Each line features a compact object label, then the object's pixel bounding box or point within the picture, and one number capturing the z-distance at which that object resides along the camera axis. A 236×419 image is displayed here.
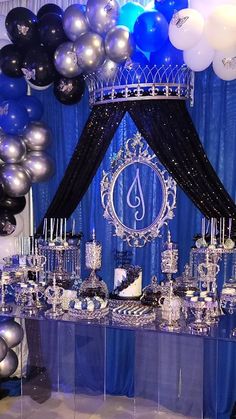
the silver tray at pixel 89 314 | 3.06
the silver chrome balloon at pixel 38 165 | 3.57
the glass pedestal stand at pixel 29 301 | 3.24
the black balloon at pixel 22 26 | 3.34
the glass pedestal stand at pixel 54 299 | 3.17
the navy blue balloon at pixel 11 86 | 3.54
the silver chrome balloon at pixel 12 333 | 3.33
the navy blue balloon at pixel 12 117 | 3.43
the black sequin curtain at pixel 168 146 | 3.13
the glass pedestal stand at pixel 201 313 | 2.80
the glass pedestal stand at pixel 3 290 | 3.30
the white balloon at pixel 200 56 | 2.92
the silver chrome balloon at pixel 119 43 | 3.00
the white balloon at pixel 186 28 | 2.79
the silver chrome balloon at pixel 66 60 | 3.25
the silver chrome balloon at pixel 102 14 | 3.07
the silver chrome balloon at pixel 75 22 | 3.19
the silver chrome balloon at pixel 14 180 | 3.41
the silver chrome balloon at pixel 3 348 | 3.27
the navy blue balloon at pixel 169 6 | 3.04
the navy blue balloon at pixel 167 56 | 3.08
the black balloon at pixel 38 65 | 3.35
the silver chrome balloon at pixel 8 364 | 3.43
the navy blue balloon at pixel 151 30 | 2.93
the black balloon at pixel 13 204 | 3.54
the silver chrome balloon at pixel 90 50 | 3.08
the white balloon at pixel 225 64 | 2.88
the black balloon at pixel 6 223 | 3.54
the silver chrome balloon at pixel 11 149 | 3.41
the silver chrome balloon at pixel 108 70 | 3.21
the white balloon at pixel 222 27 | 2.70
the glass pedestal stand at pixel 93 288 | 3.30
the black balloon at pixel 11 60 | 3.42
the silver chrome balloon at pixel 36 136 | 3.56
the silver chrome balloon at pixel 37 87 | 3.56
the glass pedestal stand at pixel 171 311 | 2.88
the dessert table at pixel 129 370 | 2.82
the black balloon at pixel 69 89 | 3.47
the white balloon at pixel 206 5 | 2.83
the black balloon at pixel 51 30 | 3.30
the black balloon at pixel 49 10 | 3.43
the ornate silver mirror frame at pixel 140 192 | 3.46
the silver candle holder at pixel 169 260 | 3.16
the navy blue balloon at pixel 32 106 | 3.63
